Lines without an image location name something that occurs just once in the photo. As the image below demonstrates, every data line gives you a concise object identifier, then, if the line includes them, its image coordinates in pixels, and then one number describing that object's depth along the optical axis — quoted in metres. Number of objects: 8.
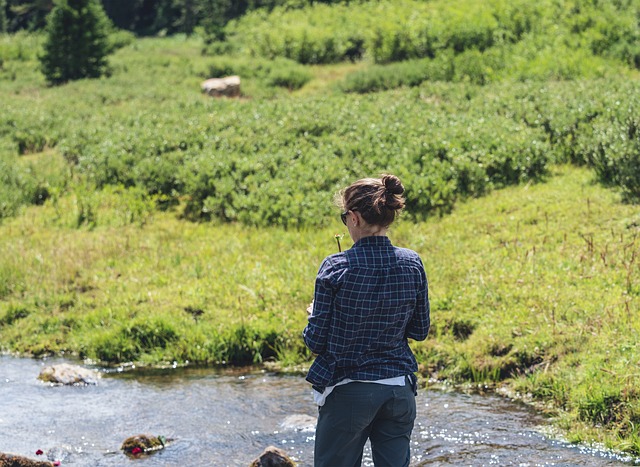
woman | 8.30
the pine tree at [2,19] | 112.94
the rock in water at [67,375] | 17.72
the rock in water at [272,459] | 12.16
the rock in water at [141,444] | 13.67
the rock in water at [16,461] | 11.75
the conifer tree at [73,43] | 60.84
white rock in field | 52.12
